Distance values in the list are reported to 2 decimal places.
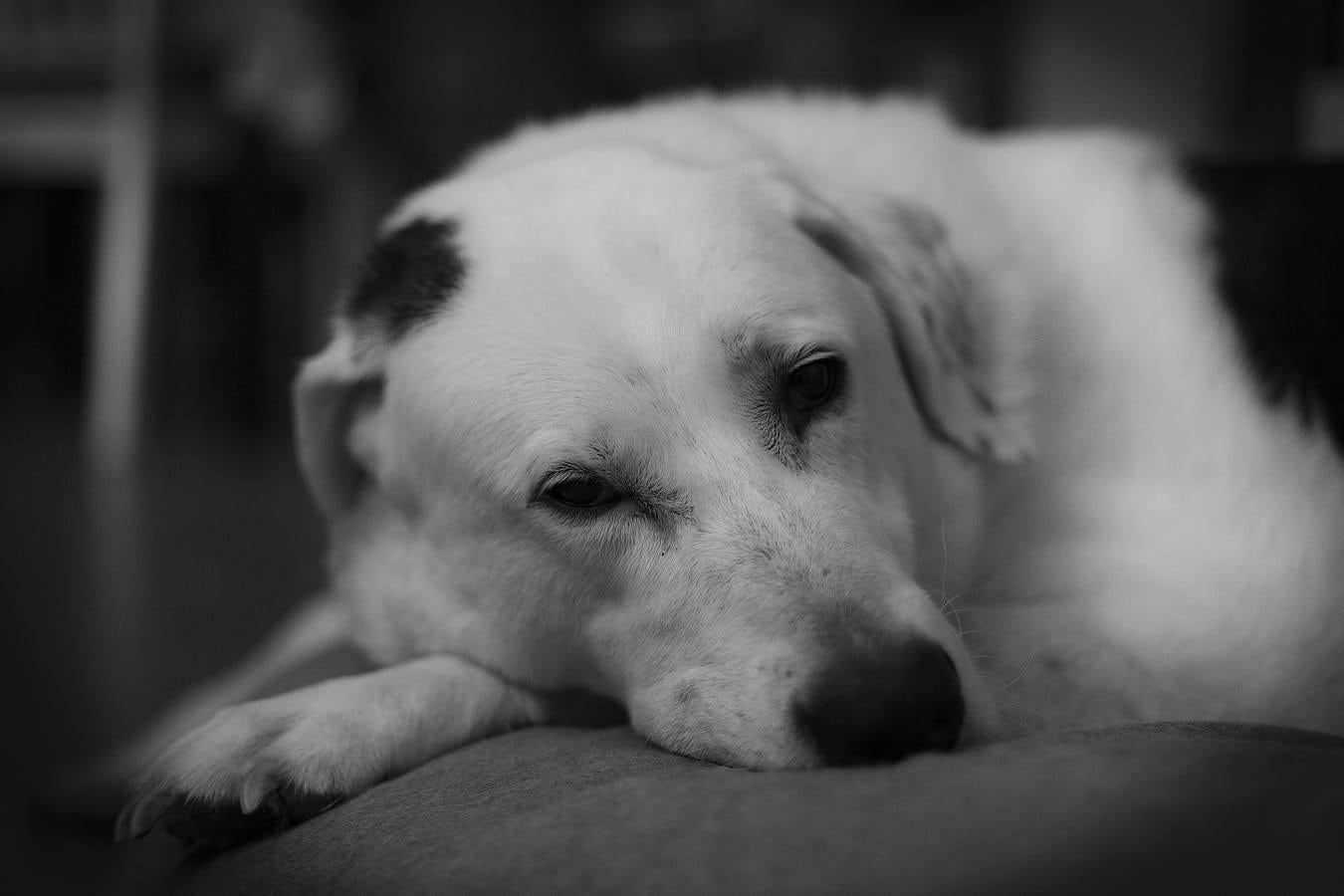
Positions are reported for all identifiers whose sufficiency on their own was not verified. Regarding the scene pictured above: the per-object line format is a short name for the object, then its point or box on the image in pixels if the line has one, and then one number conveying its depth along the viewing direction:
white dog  0.45
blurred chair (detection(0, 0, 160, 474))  1.55
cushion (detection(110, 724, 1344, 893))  0.32
